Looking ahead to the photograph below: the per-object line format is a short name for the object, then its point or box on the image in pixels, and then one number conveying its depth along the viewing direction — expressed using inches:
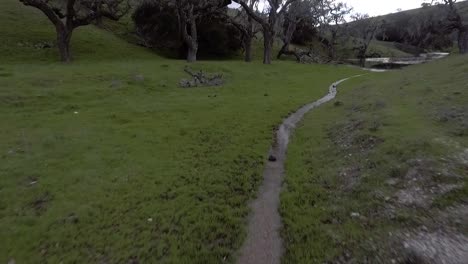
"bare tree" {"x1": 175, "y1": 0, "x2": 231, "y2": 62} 1435.8
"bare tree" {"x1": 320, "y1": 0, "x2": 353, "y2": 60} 2623.0
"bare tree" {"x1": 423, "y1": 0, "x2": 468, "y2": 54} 1897.1
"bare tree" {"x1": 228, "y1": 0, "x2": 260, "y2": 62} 1789.6
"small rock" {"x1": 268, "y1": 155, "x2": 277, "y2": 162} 459.3
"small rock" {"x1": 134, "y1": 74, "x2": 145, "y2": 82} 957.7
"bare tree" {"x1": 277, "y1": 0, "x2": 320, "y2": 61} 2372.0
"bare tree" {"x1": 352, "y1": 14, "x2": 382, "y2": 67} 2746.1
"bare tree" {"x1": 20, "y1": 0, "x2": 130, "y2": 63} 1180.5
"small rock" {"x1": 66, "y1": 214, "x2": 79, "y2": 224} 284.2
